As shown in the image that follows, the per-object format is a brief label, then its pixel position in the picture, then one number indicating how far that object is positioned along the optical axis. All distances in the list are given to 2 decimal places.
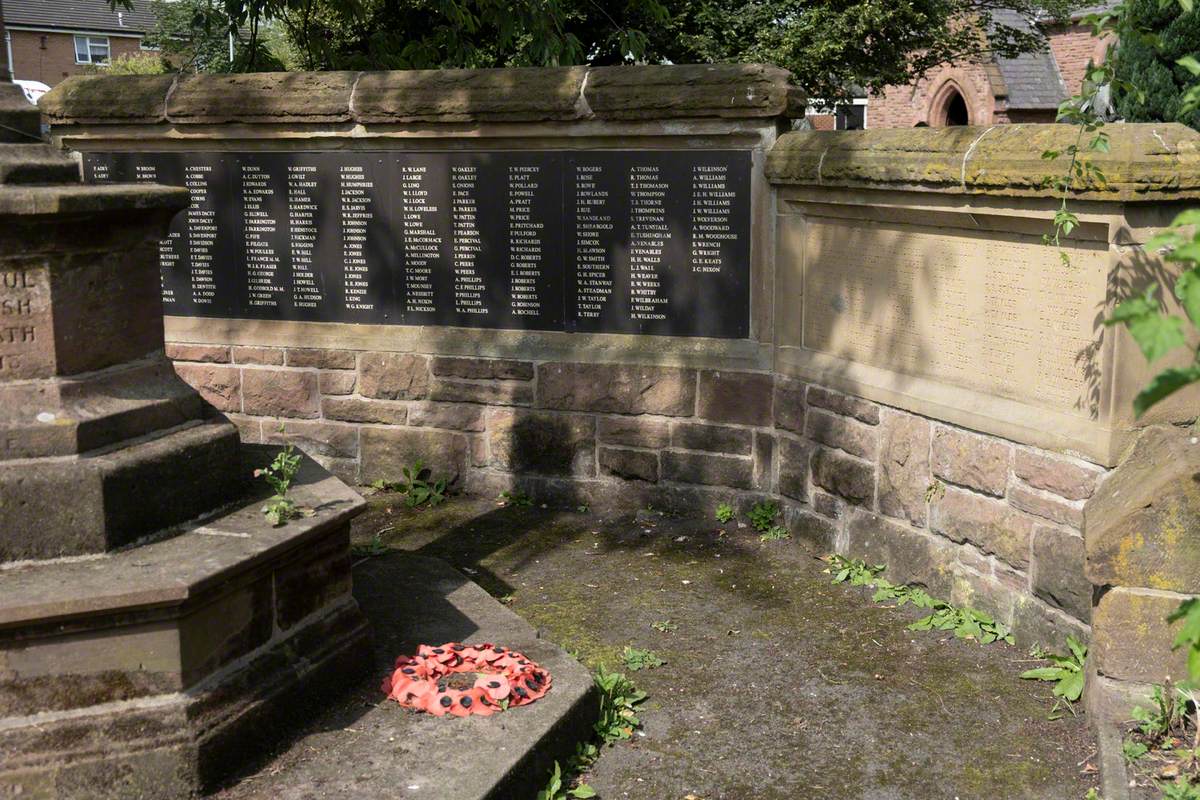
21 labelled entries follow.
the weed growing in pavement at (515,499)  7.20
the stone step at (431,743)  3.79
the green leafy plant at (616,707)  4.50
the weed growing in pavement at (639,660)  5.09
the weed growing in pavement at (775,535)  6.55
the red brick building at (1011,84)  33.72
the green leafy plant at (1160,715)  4.12
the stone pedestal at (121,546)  3.66
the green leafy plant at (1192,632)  2.36
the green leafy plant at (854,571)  5.95
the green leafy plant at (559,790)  4.02
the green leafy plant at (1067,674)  4.65
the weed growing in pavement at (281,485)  4.26
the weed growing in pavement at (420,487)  7.27
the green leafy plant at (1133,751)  4.01
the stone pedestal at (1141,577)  4.15
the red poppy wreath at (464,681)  4.27
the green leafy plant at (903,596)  5.62
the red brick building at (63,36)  59.09
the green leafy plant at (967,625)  5.24
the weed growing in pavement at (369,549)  6.16
